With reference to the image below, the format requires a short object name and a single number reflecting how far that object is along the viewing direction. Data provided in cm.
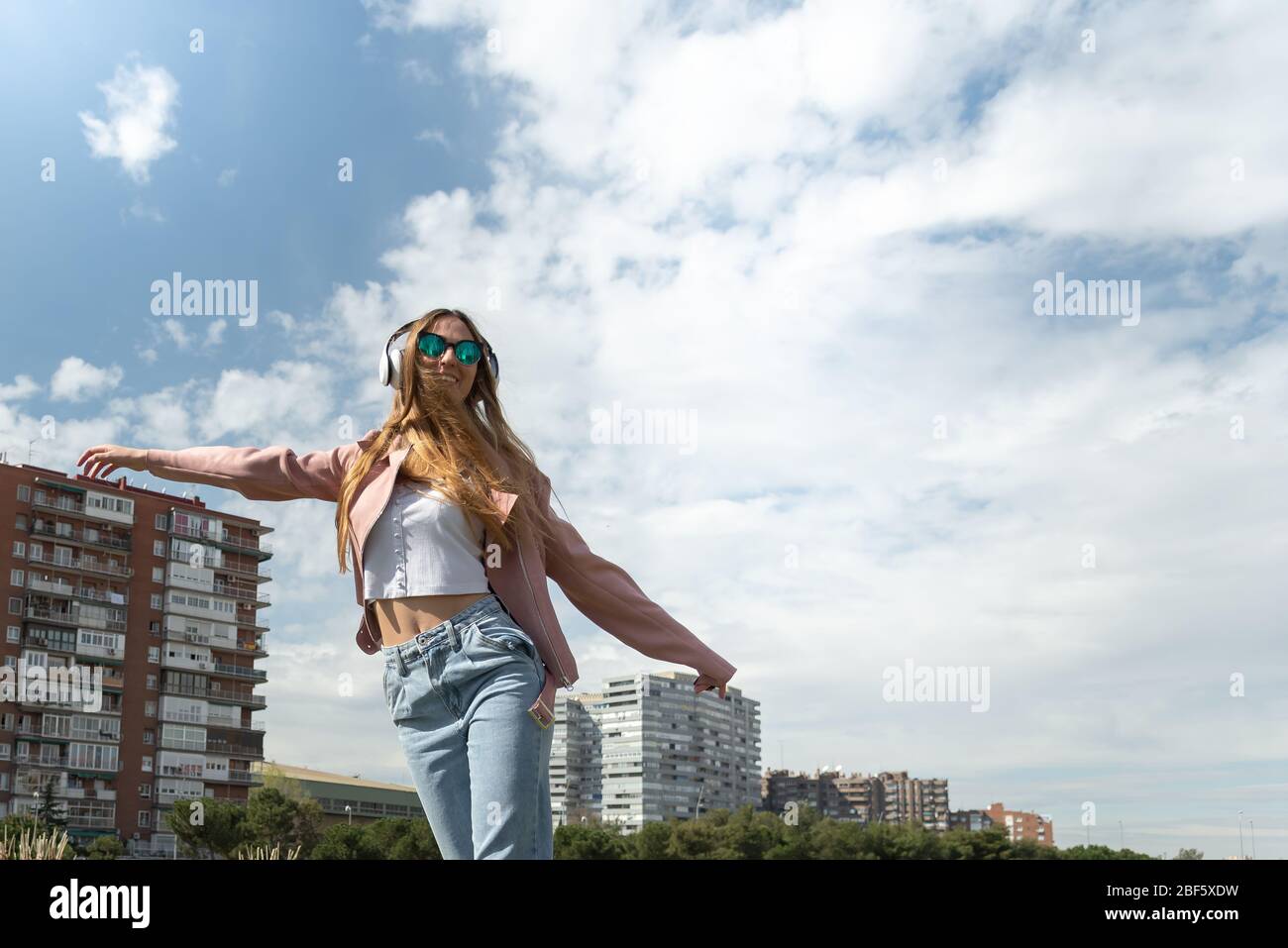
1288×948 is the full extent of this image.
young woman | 312
